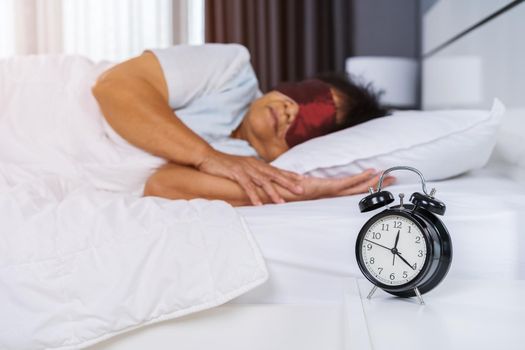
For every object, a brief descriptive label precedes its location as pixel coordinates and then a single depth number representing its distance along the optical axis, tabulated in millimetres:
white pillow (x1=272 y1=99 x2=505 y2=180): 1341
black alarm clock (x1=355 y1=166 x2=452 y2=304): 852
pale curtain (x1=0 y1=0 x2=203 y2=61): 3725
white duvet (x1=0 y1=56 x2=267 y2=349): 976
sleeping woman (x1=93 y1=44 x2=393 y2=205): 1463
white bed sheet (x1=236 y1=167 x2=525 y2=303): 1071
